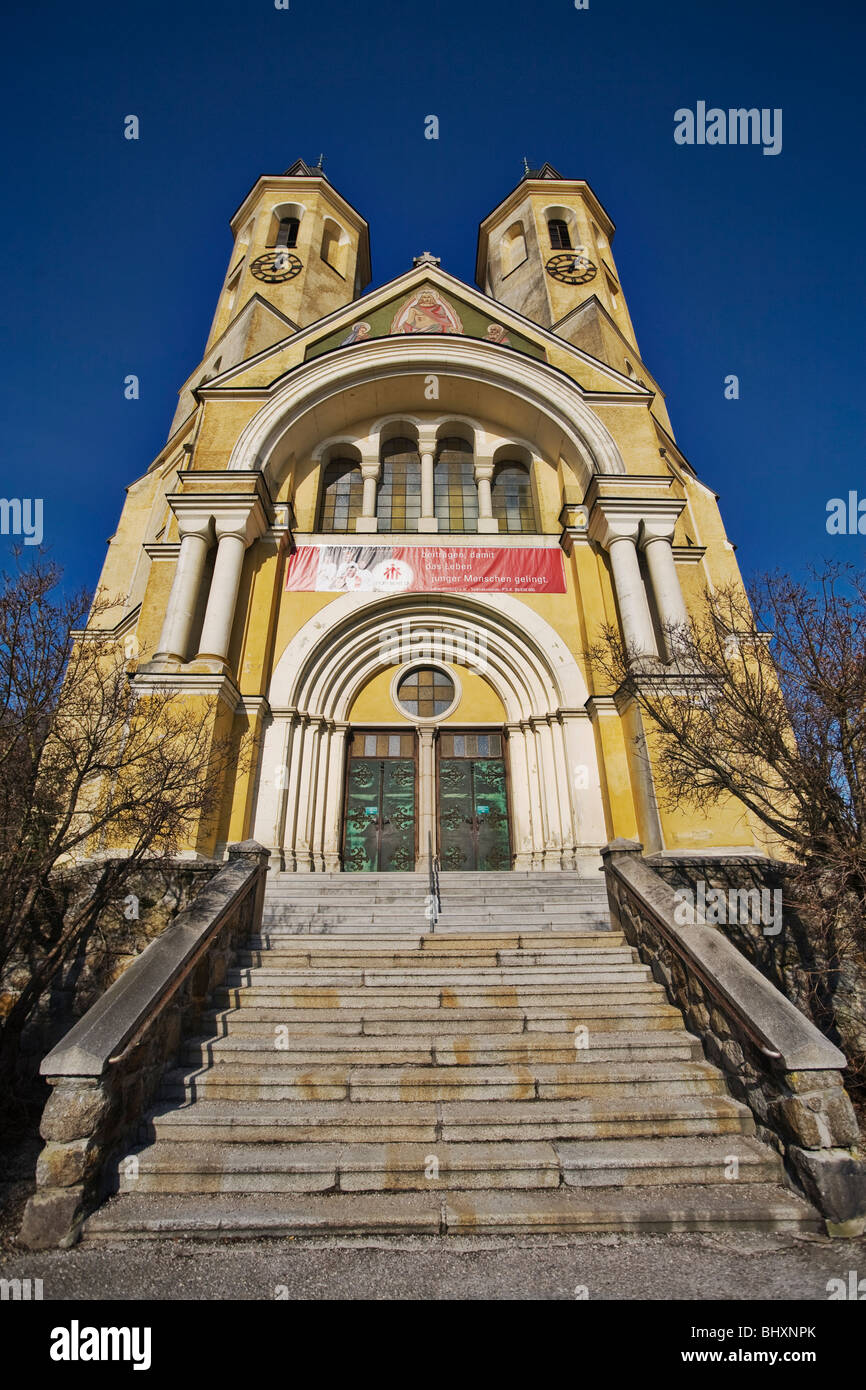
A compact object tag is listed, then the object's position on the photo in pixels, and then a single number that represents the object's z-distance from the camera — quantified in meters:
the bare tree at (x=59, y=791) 6.11
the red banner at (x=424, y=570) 13.34
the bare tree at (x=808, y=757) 6.03
